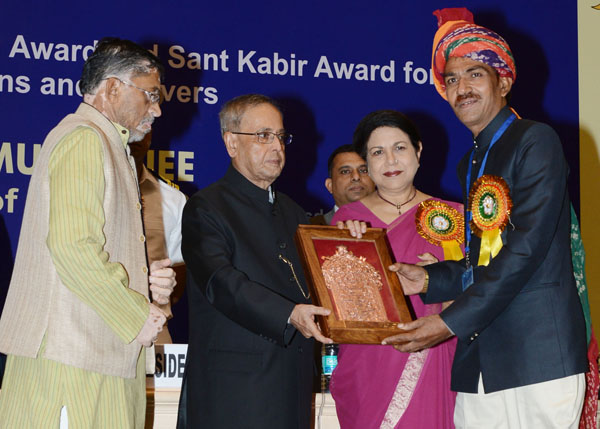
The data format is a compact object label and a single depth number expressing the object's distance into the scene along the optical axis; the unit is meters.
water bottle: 3.80
